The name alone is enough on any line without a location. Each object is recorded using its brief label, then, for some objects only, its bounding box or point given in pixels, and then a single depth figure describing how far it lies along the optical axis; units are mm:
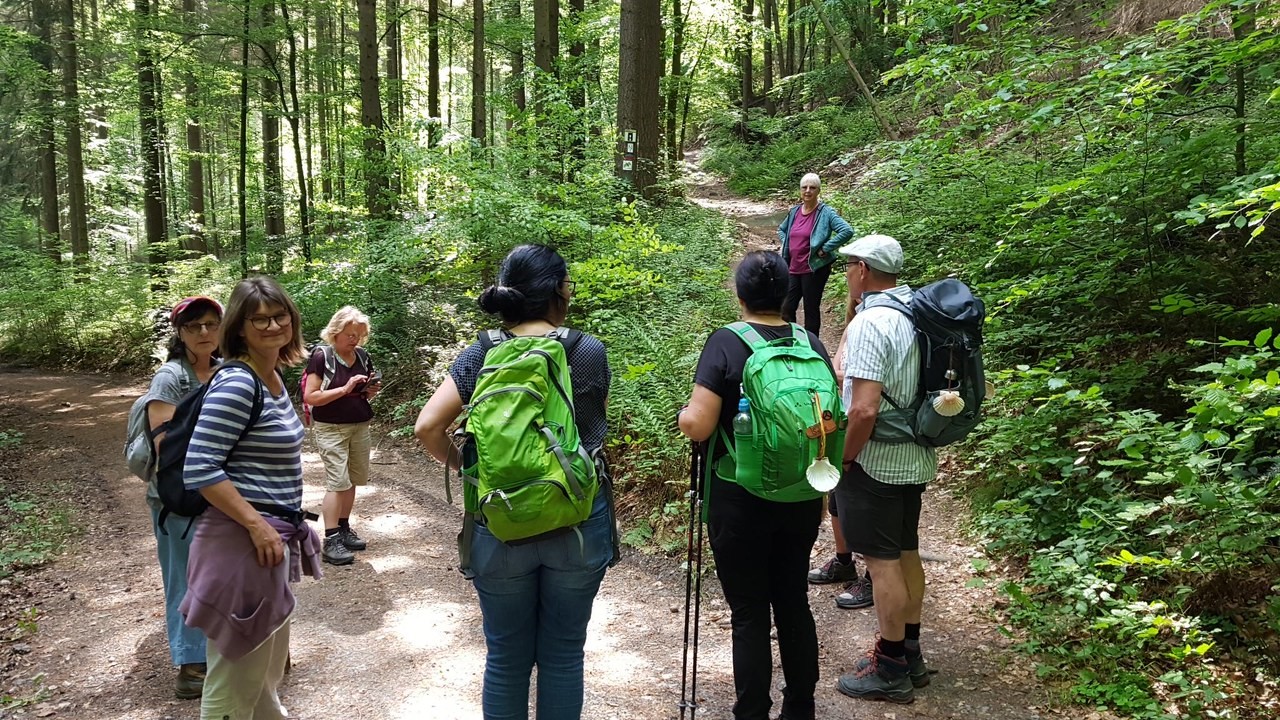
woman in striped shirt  2561
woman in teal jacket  7184
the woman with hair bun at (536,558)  2549
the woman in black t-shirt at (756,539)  2879
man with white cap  3266
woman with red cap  3471
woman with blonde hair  5305
